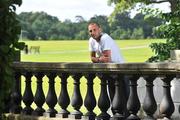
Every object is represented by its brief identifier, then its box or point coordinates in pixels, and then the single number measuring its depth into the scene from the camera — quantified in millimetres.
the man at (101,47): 10792
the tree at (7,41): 6757
